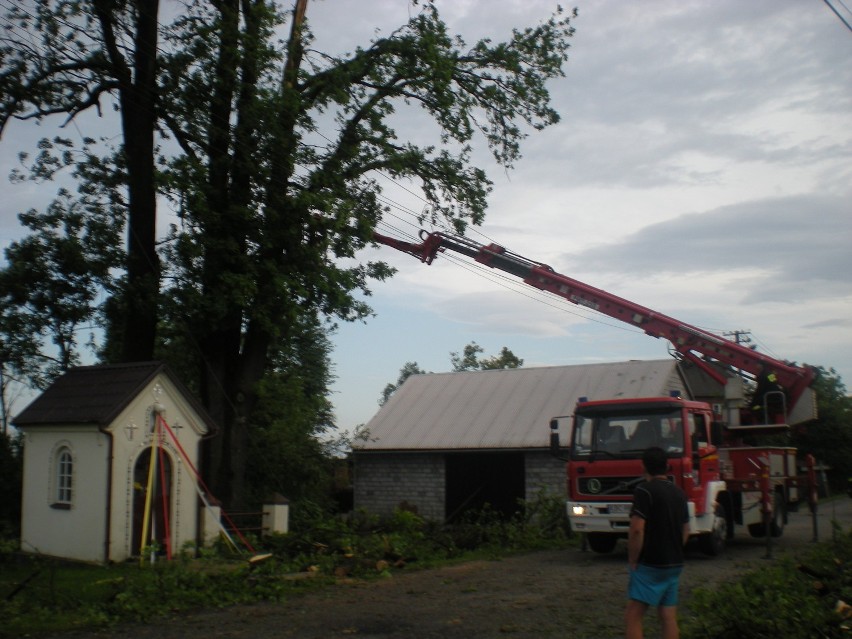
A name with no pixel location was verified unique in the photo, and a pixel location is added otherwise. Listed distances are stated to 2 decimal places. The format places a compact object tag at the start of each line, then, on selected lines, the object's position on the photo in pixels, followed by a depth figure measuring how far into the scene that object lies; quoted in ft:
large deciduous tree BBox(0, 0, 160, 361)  67.62
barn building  87.30
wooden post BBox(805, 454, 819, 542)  64.39
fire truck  52.60
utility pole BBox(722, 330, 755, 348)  153.36
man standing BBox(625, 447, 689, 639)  24.54
